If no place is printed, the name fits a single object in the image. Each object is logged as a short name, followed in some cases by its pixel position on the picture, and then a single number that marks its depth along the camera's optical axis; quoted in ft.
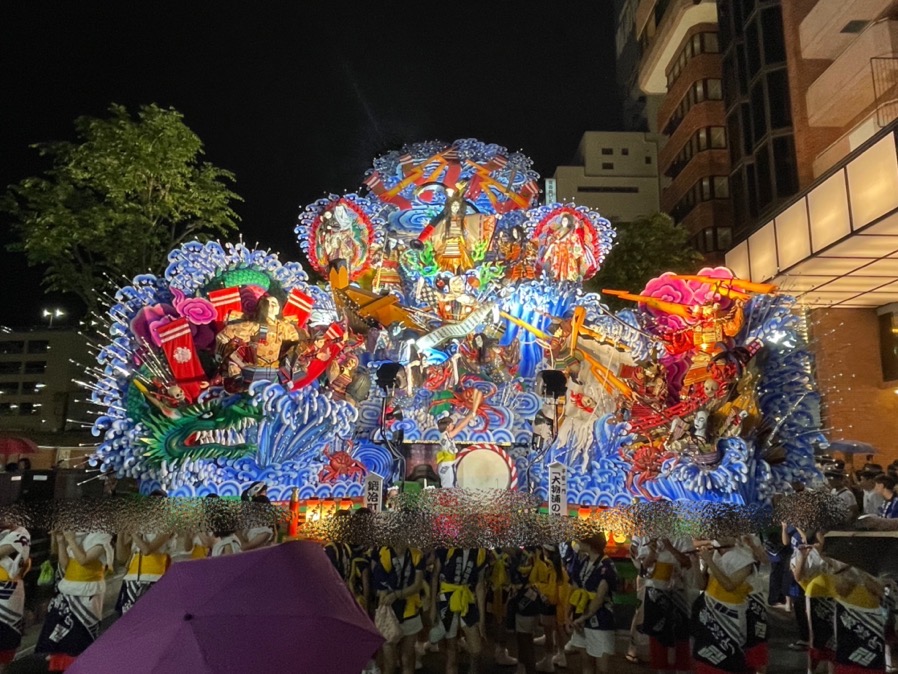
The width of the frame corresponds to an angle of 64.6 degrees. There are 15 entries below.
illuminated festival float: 40.24
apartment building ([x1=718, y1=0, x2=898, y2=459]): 39.11
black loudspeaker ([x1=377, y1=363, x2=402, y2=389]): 47.73
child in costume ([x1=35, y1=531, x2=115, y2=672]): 18.51
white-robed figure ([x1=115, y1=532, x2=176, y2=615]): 19.26
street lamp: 108.21
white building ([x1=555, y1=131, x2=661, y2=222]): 130.82
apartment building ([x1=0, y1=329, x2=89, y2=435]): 129.70
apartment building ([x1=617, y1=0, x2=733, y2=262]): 95.81
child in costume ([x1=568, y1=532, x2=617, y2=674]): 19.19
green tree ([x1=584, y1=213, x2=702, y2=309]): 68.54
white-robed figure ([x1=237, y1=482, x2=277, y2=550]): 19.69
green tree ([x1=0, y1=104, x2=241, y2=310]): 50.47
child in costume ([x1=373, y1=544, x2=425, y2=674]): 18.93
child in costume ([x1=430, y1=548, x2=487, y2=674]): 19.61
